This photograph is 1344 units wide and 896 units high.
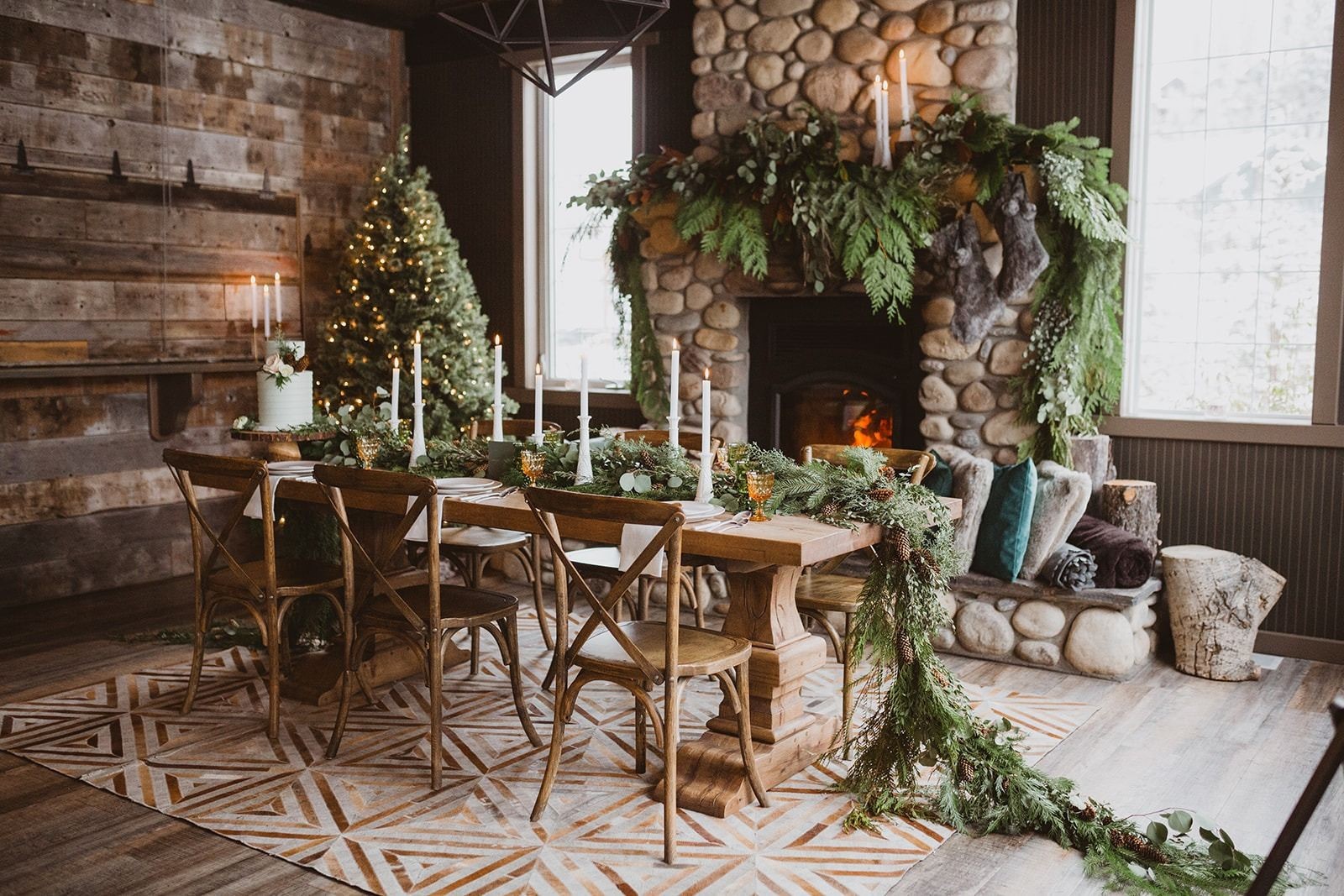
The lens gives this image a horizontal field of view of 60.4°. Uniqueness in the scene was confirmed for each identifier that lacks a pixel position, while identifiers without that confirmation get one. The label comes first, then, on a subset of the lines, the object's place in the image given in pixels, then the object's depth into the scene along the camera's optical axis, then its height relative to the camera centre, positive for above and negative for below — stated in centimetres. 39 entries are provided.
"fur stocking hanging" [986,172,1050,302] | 479 +54
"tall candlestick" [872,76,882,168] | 501 +106
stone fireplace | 501 +30
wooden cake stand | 425 -29
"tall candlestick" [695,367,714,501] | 330 -31
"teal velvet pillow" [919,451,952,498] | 481 -49
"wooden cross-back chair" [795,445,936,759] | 359 -74
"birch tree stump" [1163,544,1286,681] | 448 -96
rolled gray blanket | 453 -81
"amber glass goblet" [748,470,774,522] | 312 -34
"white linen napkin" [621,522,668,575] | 291 -45
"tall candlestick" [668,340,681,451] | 329 -12
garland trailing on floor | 301 -100
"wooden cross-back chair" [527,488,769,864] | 277 -75
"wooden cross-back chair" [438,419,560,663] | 441 -73
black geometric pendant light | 318 +99
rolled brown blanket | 457 -78
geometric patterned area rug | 285 -123
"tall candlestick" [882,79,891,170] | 501 +101
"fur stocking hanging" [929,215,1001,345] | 493 +39
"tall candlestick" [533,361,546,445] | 381 -21
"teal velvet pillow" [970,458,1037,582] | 459 -64
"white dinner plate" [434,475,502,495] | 357 -39
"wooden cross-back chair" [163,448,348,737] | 359 -71
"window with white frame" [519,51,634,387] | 645 +83
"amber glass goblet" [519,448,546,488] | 362 -32
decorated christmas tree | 620 +26
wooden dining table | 307 -83
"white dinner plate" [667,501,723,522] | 313 -41
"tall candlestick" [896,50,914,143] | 499 +109
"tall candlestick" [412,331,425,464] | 395 -26
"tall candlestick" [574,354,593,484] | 356 -30
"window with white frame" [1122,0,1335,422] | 463 +66
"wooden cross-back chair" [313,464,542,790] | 321 -74
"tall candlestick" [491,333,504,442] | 392 -16
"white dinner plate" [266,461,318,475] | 390 -37
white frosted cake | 429 -12
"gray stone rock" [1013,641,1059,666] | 459 -115
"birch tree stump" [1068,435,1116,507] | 486 -38
